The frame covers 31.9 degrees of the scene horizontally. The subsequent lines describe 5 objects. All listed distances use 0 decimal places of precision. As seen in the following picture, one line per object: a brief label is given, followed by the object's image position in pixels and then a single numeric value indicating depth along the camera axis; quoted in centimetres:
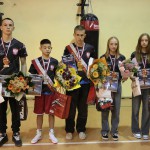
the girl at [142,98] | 324
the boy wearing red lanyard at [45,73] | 318
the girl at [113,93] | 321
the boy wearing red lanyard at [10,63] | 302
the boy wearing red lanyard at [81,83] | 326
